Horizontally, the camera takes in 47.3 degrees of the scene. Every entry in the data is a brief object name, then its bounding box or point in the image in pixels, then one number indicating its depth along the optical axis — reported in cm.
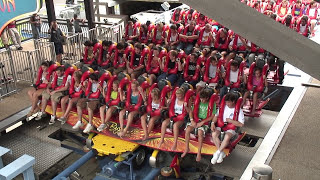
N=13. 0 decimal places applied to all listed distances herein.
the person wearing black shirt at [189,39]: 831
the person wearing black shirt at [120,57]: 737
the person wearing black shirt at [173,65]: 669
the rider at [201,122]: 476
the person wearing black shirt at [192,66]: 659
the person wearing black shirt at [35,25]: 995
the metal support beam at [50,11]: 939
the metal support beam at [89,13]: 1048
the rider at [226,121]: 462
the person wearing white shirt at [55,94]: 602
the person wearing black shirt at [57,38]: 841
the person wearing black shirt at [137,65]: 712
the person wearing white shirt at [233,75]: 593
